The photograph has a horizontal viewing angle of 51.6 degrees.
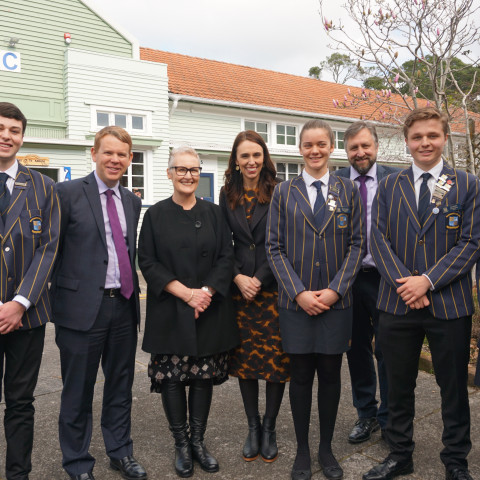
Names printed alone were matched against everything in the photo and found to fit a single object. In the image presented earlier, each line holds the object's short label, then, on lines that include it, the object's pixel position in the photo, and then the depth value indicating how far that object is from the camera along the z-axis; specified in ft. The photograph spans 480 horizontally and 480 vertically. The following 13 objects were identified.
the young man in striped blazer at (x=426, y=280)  9.43
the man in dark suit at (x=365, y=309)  11.61
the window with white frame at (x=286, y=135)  56.18
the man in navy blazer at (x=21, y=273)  9.06
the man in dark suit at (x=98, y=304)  10.08
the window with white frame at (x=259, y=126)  54.44
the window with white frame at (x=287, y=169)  55.57
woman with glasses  10.60
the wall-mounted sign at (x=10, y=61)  39.04
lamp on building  39.15
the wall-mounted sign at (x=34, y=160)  38.96
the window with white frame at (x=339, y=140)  62.07
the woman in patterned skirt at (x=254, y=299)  11.12
